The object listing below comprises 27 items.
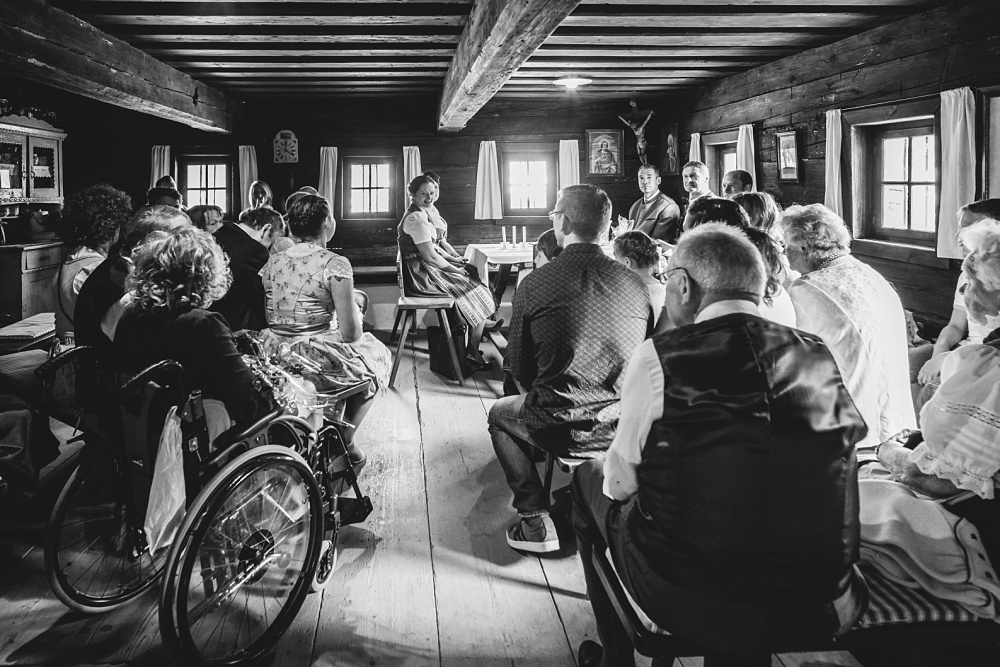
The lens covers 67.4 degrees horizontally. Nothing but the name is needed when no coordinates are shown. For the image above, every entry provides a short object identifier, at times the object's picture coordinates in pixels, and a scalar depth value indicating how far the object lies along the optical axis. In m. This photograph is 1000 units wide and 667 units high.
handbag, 5.51
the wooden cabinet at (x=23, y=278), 7.23
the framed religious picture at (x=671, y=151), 9.02
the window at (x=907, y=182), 5.03
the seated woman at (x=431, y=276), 5.79
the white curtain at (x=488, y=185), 9.70
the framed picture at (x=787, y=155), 6.33
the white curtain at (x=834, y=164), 5.62
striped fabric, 1.63
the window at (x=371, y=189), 9.82
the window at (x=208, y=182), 9.73
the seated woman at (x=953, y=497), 1.65
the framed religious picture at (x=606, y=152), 9.81
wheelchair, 2.00
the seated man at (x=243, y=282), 3.91
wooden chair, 5.40
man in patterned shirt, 2.56
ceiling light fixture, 6.87
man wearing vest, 1.38
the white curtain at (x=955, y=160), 4.30
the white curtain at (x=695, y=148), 8.32
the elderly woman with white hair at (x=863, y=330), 2.31
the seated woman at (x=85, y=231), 3.39
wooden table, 6.66
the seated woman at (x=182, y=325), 2.21
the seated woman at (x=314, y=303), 3.23
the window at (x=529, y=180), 9.95
